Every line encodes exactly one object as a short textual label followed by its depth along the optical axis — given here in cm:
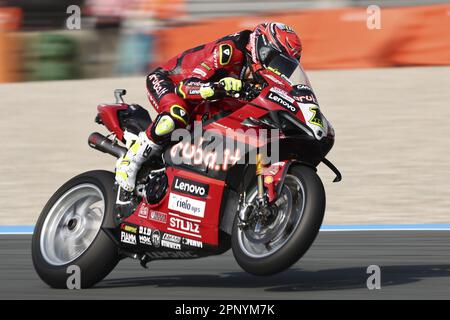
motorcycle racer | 1308
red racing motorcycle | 1243
